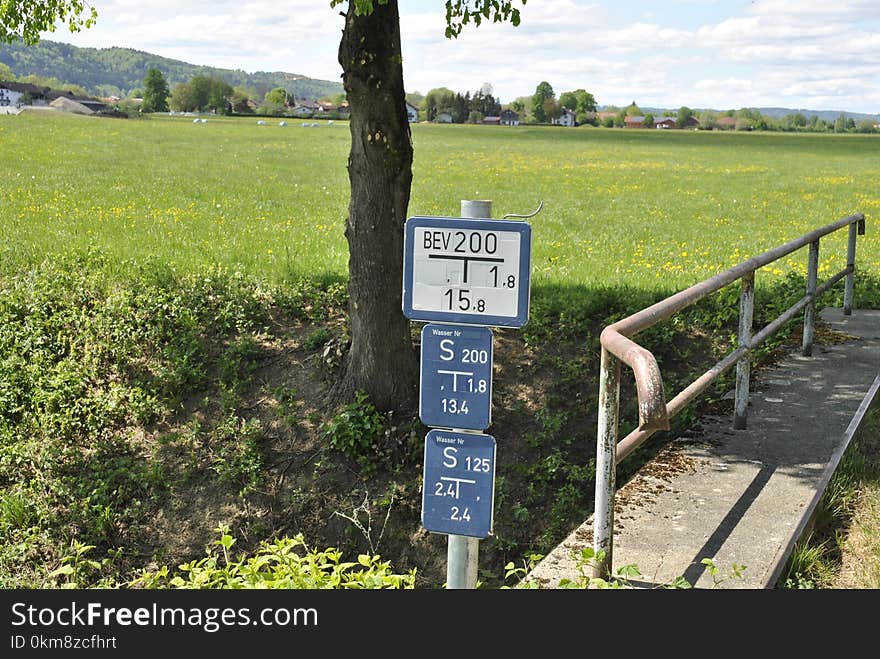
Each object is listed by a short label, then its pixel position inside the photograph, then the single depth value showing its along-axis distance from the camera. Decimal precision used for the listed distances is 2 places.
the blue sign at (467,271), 3.22
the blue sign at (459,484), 3.38
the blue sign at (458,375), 3.36
